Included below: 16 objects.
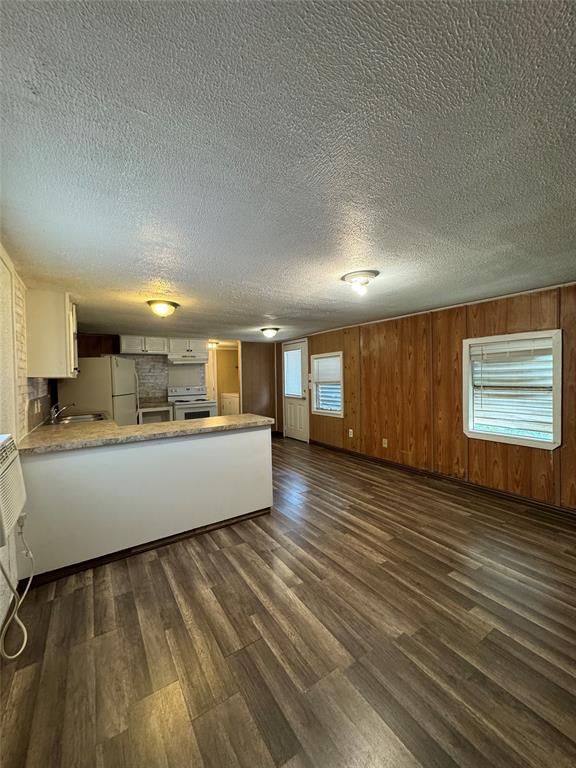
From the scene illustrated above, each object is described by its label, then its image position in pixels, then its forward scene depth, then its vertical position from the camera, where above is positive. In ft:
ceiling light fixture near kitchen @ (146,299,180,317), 10.33 +2.57
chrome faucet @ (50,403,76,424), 11.14 -1.18
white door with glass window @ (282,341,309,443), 21.13 -0.79
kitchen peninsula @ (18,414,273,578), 7.02 -2.72
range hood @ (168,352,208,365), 19.38 +1.47
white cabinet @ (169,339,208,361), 19.49 +2.16
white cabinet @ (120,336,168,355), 17.79 +2.21
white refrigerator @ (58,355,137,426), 13.51 -0.24
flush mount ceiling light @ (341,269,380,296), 7.91 +2.69
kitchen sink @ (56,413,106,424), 11.73 -1.42
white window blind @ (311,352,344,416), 18.37 -0.46
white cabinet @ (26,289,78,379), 8.41 +1.40
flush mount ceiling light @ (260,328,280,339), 16.69 +2.67
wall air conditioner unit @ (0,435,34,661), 4.27 -1.74
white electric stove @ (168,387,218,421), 19.52 -1.49
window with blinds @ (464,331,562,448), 9.99 -0.49
